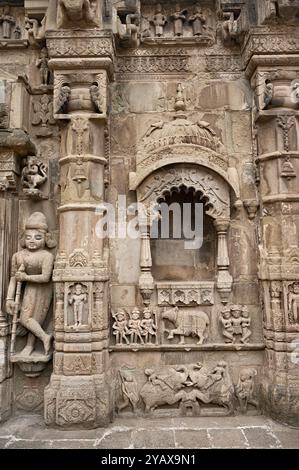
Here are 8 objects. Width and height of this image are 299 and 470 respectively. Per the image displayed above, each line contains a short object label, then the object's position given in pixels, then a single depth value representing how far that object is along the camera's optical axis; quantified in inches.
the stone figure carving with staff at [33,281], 196.9
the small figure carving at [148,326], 201.0
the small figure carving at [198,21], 219.6
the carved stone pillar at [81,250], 183.0
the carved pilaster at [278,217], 190.5
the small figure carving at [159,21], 218.2
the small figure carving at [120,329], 201.0
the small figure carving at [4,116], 200.7
